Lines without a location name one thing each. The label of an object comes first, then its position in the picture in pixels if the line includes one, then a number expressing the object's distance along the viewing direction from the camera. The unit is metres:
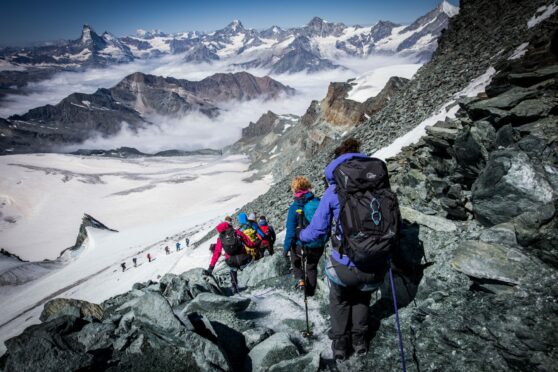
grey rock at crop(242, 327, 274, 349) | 5.45
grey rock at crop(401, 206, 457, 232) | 6.26
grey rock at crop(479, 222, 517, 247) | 4.97
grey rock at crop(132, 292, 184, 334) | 4.75
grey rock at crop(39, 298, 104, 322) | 6.41
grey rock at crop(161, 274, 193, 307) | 7.41
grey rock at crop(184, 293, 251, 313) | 6.41
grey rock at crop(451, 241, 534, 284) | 4.57
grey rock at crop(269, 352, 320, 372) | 4.46
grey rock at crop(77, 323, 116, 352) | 5.17
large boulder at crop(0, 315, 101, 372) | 4.50
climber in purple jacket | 4.17
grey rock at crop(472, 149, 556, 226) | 5.20
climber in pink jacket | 8.72
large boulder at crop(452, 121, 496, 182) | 6.88
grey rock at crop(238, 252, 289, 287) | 8.92
